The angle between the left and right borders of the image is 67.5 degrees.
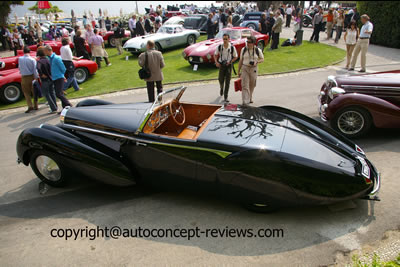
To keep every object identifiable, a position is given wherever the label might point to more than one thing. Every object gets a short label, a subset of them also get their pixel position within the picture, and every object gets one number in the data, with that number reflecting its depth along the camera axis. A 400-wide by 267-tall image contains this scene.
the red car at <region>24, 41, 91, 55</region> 15.61
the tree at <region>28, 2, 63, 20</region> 63.21
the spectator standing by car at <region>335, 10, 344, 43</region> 17.03
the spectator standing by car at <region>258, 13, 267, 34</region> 16.41
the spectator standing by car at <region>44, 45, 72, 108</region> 7.73
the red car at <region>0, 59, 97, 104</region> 9.59
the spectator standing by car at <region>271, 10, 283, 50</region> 15.27
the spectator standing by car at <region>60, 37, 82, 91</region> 9.99
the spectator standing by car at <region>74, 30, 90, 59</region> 12.60
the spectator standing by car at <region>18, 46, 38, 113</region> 8.30
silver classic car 15.03
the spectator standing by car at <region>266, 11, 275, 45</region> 16.54
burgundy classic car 5.64
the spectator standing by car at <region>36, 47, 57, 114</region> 7.80
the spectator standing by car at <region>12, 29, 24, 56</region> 18.39
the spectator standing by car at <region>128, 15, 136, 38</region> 19.58
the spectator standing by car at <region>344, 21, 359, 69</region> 11.36
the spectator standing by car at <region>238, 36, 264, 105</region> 7.60
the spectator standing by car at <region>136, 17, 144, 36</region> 18.50
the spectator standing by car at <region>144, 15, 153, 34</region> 20.12
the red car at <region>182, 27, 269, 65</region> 12.05
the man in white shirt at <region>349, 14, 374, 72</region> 10.55
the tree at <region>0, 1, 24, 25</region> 27.44
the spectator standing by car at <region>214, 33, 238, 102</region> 8.27
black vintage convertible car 3.53
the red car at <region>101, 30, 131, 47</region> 19.61
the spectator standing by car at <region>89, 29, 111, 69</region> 13.33
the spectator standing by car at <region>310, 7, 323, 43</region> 16.59
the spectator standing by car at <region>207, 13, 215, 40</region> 18.00
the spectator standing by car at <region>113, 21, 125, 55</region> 16.05
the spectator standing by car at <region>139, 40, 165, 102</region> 7.72
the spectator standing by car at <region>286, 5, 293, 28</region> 24.92
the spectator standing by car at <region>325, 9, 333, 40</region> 17.95
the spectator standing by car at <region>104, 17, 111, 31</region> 27.14
